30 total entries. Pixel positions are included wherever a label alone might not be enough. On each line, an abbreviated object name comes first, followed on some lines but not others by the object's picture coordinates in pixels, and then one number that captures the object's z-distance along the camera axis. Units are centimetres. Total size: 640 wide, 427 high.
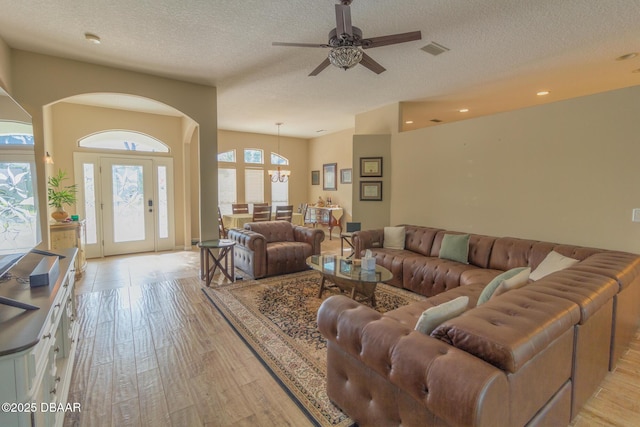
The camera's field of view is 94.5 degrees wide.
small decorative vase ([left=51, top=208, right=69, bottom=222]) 450
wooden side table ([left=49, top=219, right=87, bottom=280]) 435
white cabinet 109
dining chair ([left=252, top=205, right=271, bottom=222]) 662
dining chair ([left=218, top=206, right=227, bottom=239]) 641
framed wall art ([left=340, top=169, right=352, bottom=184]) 802
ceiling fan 218
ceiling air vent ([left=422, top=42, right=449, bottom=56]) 313
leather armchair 444
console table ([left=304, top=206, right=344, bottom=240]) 802
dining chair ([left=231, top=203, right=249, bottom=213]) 733
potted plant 451
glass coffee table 315
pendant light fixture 862
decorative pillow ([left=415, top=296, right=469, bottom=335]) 151
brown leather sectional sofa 113
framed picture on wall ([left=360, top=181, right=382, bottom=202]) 559
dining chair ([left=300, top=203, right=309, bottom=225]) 856
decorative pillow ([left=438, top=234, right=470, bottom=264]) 379
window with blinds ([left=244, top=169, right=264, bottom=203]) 843
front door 587
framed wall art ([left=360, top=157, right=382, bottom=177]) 552
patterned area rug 201
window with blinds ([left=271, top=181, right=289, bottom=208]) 891
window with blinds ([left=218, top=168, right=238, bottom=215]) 804
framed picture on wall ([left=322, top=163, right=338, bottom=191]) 849
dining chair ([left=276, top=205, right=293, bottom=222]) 666
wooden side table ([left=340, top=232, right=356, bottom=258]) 480
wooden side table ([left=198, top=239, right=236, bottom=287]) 421
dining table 664
